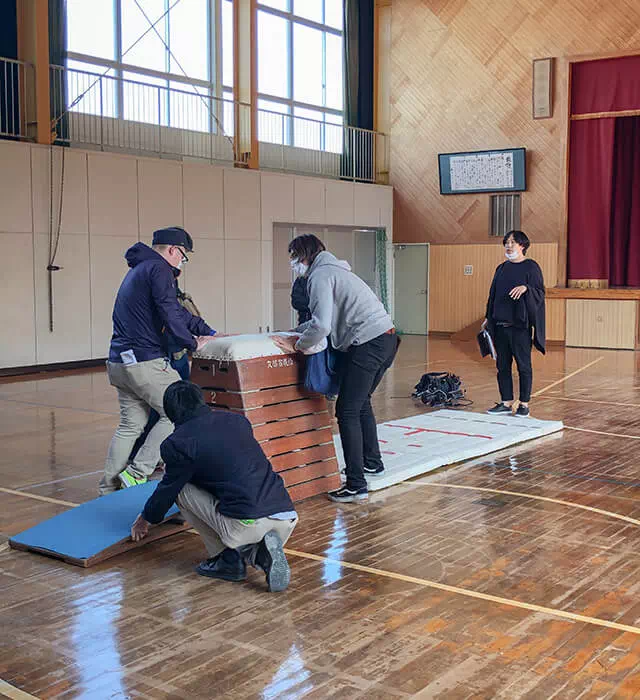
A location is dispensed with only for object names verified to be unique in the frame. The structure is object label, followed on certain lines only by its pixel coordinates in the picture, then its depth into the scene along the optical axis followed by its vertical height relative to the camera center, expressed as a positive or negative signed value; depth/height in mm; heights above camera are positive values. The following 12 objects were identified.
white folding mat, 6207 -1342
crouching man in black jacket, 3854 -958
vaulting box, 5258 -801
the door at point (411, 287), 18891 -403
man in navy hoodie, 5320 -447
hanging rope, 12586 +468
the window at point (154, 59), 13719 +3387
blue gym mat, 4383 -1329
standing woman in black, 7949 -372
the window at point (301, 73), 16750 +3754
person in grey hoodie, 5203 -387
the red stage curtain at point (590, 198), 16266 +1265
